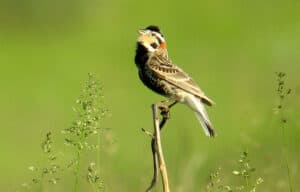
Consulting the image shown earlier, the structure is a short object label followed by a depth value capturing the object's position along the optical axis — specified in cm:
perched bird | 1291
